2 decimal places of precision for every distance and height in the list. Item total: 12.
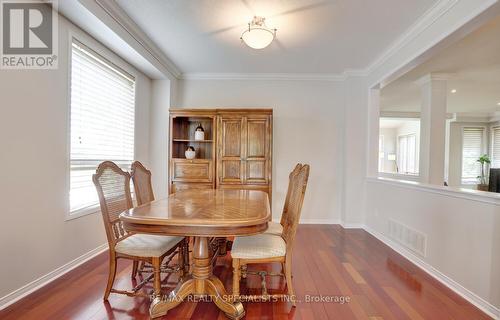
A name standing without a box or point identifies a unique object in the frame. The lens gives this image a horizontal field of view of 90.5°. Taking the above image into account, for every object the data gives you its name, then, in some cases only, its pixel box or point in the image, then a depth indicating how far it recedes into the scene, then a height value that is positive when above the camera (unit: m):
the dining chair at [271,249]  1.78 -0.70
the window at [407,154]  9.01 +0.16
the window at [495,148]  7.10 +0.34
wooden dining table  1.46 -0.42
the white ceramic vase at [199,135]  3.97 +0.31
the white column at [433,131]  3.79 +0.44
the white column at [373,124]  3.88 +0.53
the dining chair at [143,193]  2.26 -0.39
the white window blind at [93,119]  2.53 +0.39
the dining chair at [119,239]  1.81 -0.69
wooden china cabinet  3.80 -0.01
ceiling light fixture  2.33 +1.14
